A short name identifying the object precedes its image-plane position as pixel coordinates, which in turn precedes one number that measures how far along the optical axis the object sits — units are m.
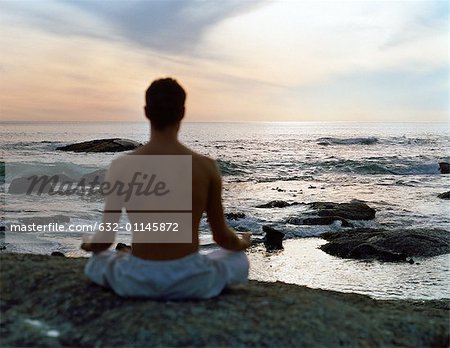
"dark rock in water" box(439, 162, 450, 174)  40.25
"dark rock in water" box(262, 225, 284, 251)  14.62
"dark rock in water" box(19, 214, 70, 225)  16.83
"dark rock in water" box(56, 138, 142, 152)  49.49
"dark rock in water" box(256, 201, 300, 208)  22.12
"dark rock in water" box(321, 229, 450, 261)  12.86
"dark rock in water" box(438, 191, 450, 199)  25.50
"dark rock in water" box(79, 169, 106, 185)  30.31
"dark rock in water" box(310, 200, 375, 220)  19.40
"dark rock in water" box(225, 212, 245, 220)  19.14
